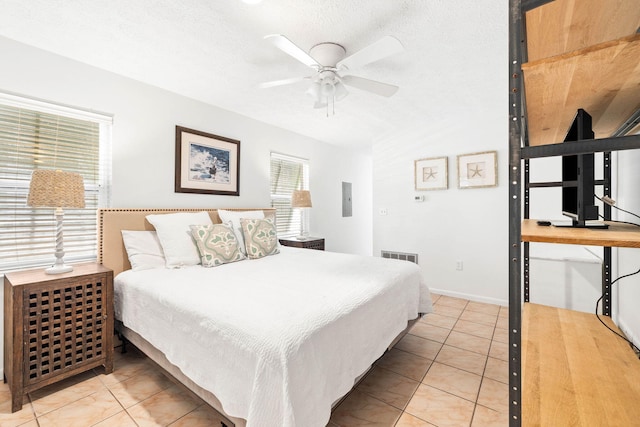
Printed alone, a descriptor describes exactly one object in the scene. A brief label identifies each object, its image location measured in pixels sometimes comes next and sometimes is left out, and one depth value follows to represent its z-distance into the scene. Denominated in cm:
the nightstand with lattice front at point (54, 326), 170
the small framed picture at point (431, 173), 386
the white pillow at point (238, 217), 294
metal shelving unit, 73
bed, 113
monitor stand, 101
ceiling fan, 173
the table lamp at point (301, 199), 411
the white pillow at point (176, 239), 240
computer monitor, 105
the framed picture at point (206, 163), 301
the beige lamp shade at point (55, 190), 184
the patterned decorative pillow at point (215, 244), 245
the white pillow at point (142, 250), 236
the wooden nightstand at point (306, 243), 390
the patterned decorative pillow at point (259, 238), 283
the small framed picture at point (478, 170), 350
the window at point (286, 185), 421
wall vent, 414
